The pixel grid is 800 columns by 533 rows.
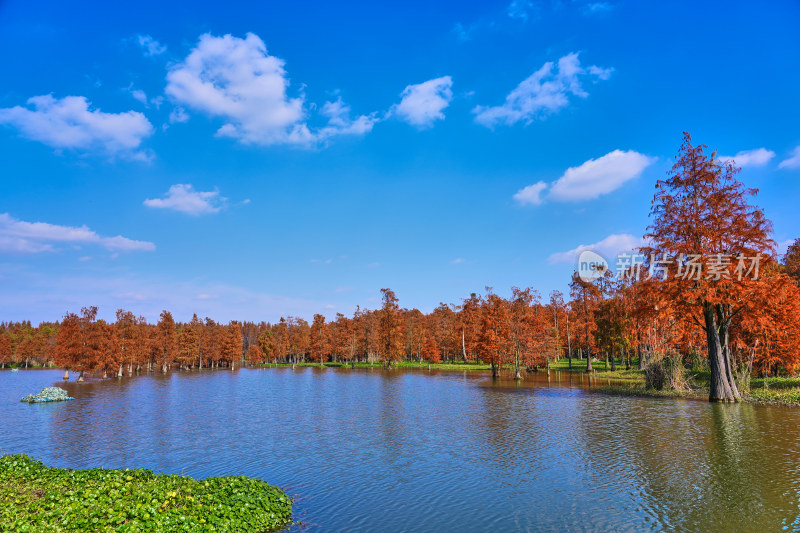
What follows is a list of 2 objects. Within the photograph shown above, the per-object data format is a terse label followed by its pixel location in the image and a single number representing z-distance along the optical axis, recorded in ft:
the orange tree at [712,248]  119.65
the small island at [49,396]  156.30
